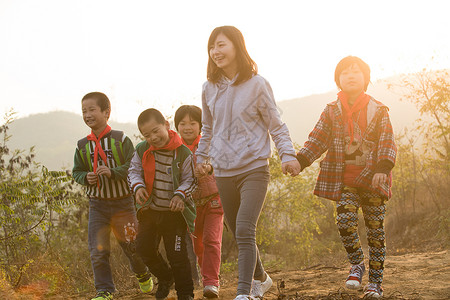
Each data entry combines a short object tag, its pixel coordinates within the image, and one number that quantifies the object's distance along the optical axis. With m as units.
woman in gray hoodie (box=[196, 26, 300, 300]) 3.39
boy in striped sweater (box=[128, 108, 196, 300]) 3.81
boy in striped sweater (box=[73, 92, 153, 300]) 4.31
